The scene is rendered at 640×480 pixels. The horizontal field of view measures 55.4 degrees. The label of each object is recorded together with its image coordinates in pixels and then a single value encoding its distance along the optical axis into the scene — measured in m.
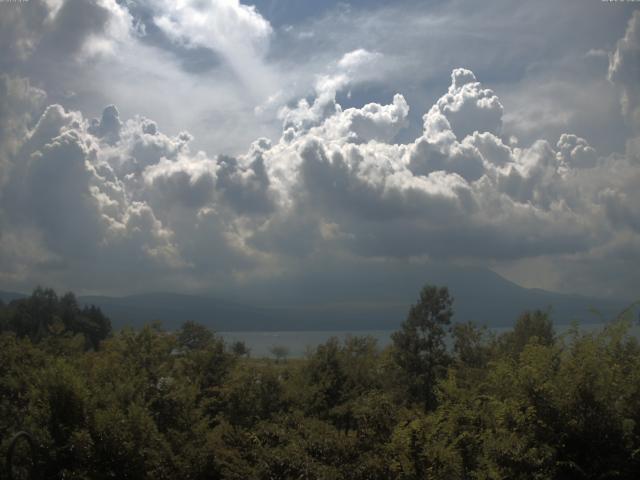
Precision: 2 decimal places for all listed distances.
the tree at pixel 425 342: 39.41
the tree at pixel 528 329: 42.06
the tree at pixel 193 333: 46.84
